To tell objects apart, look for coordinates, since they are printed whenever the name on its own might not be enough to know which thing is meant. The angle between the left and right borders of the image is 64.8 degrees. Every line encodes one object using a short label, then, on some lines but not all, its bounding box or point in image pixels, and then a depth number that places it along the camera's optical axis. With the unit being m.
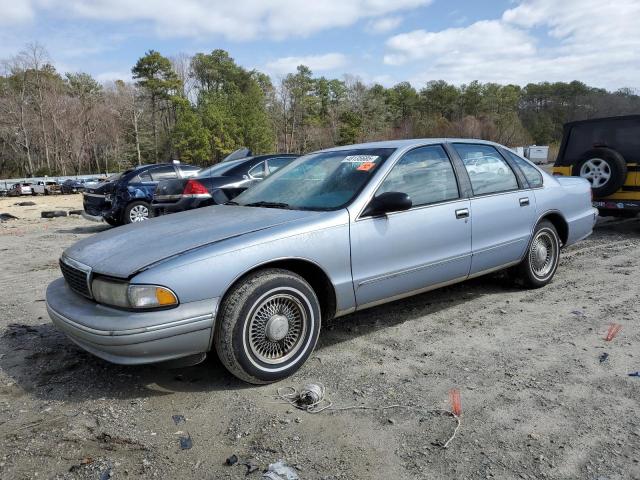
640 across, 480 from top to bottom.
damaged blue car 11.12
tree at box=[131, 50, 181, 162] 72.06
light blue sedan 2.88
